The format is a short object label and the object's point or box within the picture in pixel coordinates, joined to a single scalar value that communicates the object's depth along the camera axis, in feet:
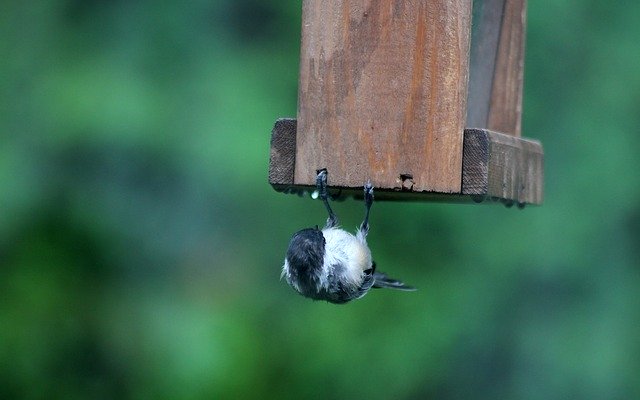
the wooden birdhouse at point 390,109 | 20.30
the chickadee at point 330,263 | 22.34
